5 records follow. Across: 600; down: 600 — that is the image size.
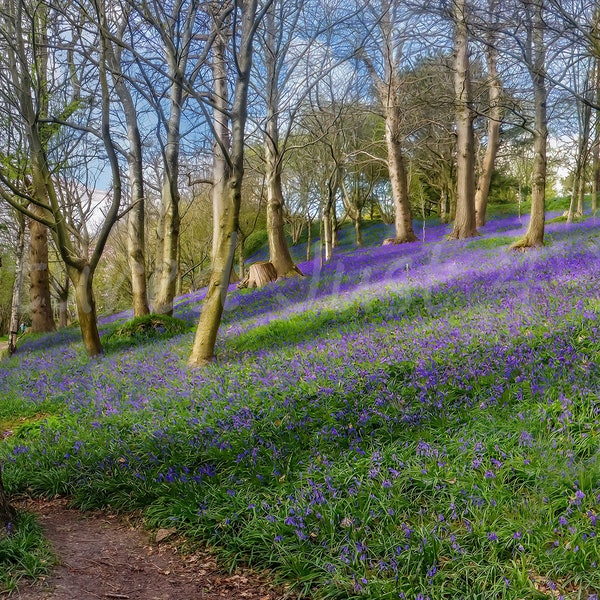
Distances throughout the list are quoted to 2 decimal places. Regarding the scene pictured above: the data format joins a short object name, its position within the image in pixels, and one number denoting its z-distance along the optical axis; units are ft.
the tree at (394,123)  62.64
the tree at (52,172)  31.30
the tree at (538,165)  38.29
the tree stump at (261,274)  55.21
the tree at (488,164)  66.64
